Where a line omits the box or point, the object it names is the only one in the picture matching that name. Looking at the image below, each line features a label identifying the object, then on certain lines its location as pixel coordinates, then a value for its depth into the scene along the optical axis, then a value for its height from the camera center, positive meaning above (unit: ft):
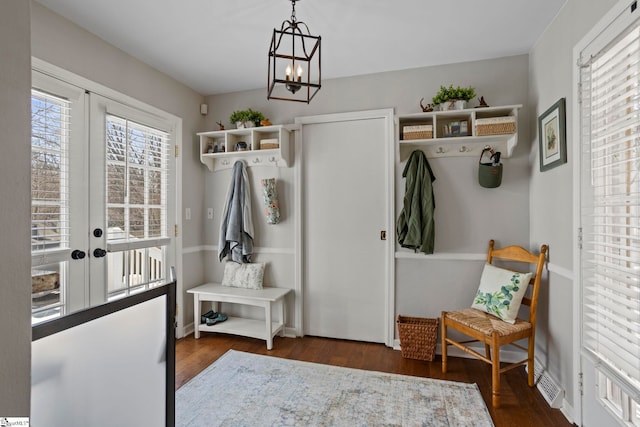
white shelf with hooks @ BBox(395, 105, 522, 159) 7.90 +2.08
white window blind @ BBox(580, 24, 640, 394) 4.43 +0.07
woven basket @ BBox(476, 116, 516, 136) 7.71 +2.13
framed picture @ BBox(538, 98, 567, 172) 6.34 +1.62
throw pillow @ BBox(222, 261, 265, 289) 10.20 -2.05
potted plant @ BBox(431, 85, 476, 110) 8.23 +3.01
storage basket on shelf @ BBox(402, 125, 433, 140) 8.35 +2.13
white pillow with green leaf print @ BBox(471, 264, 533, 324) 7.22 -1.90
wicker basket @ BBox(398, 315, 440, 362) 8.34 -3.38
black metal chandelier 4.96 +4.10
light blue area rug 6.10 -3.98
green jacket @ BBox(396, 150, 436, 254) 8.54 +0.11
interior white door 9.50 -0.43
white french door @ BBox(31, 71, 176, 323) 6.50 +0.34
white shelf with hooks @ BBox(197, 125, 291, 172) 9.81 +2.10
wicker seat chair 6.65 -2.54
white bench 9.29 -2.90
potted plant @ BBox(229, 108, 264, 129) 10.04 +3.01
